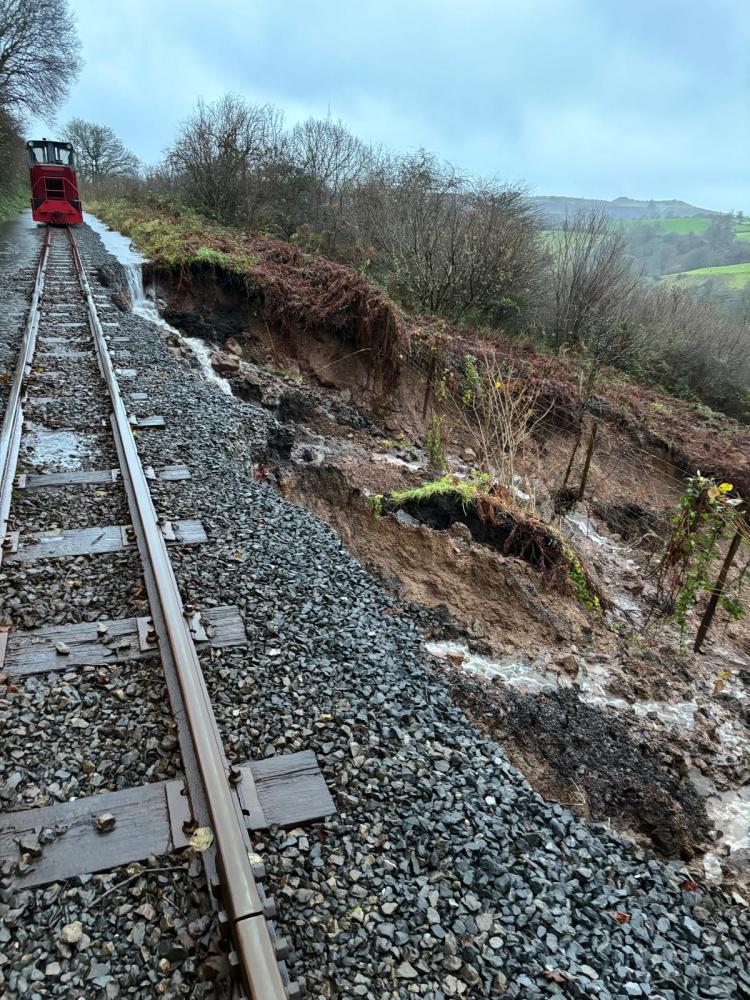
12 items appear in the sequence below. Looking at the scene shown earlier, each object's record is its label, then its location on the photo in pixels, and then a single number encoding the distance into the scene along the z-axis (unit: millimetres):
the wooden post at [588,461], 9289
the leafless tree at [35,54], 29688
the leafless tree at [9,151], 27109
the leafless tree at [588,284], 15766
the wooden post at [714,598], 6098
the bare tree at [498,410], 7820
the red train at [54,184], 20375
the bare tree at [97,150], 52406
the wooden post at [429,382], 11477
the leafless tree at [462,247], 14766
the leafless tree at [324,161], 21078
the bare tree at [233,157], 21047
